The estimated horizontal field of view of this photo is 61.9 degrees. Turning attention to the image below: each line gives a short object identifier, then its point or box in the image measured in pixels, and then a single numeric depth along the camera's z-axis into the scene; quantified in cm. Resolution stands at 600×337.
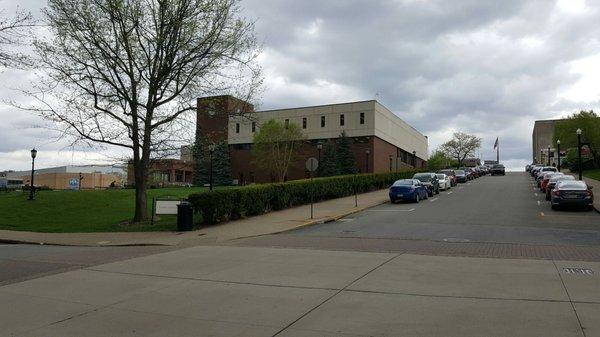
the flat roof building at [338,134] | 7275
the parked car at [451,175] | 5039
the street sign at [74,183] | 11175
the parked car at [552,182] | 2955
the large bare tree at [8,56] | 1185
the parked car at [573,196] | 2444
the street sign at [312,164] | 2449
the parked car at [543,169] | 4483
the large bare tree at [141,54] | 2130
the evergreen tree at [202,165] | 2435
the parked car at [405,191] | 3147
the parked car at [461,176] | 5738
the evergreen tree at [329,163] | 6744
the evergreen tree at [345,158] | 6844
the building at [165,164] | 2459
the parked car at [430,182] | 3722
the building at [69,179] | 12269
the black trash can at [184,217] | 2039
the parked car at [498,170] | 7794
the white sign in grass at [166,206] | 2220
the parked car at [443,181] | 4354
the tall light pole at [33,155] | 3582
